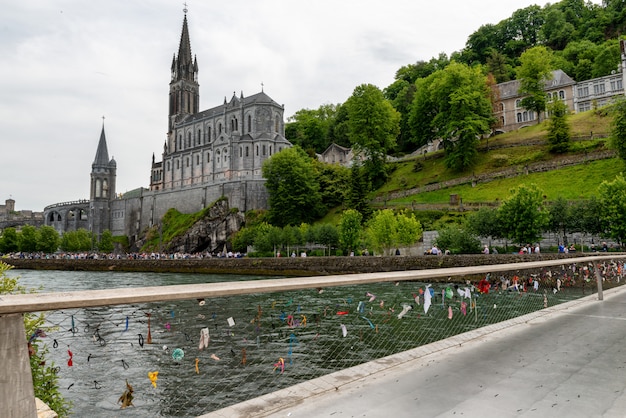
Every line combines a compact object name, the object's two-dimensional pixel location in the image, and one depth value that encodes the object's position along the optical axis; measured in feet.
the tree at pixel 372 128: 210.59
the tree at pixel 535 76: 200.64
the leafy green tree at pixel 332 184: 215.72
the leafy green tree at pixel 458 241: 119.75
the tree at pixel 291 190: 207.92
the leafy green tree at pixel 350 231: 152.15
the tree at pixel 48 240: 296.30
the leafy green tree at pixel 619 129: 138.41
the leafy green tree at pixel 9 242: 316.60
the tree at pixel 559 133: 171.42
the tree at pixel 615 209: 102.42
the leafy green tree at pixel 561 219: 112.78
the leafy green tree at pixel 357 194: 178.50
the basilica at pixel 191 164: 257.34
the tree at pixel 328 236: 161.99
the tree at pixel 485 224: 119.34
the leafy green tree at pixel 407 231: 132.46
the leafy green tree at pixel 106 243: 286.05
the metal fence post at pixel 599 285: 36.47
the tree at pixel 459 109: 184.44
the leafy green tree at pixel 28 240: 299.99
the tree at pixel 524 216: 111.65
